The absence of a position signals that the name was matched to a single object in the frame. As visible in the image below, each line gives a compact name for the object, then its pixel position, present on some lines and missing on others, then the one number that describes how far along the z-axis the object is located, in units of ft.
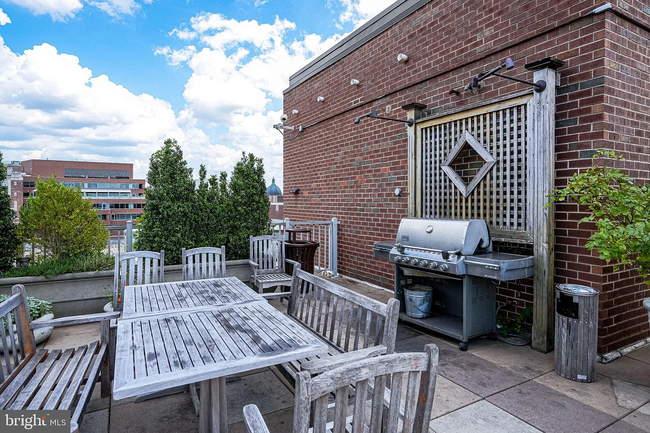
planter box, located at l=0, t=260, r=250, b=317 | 12.70
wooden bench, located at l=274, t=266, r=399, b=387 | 6.17
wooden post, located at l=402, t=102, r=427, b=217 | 14.61
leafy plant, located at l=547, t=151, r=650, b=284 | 7.57
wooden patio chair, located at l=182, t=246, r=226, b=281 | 12.57
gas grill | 10.12
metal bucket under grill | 11.97
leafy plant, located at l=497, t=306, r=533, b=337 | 11.36
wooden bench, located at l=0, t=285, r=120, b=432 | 5.48
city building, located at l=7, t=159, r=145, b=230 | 216.95
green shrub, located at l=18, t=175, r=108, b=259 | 14.60
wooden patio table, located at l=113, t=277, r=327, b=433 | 4.99
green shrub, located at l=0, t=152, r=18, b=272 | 13.82
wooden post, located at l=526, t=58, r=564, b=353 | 10.16
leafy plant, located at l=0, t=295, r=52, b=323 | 11.53
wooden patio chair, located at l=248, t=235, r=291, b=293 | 15.88
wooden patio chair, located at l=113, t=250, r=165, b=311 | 11.01
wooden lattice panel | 11.03
